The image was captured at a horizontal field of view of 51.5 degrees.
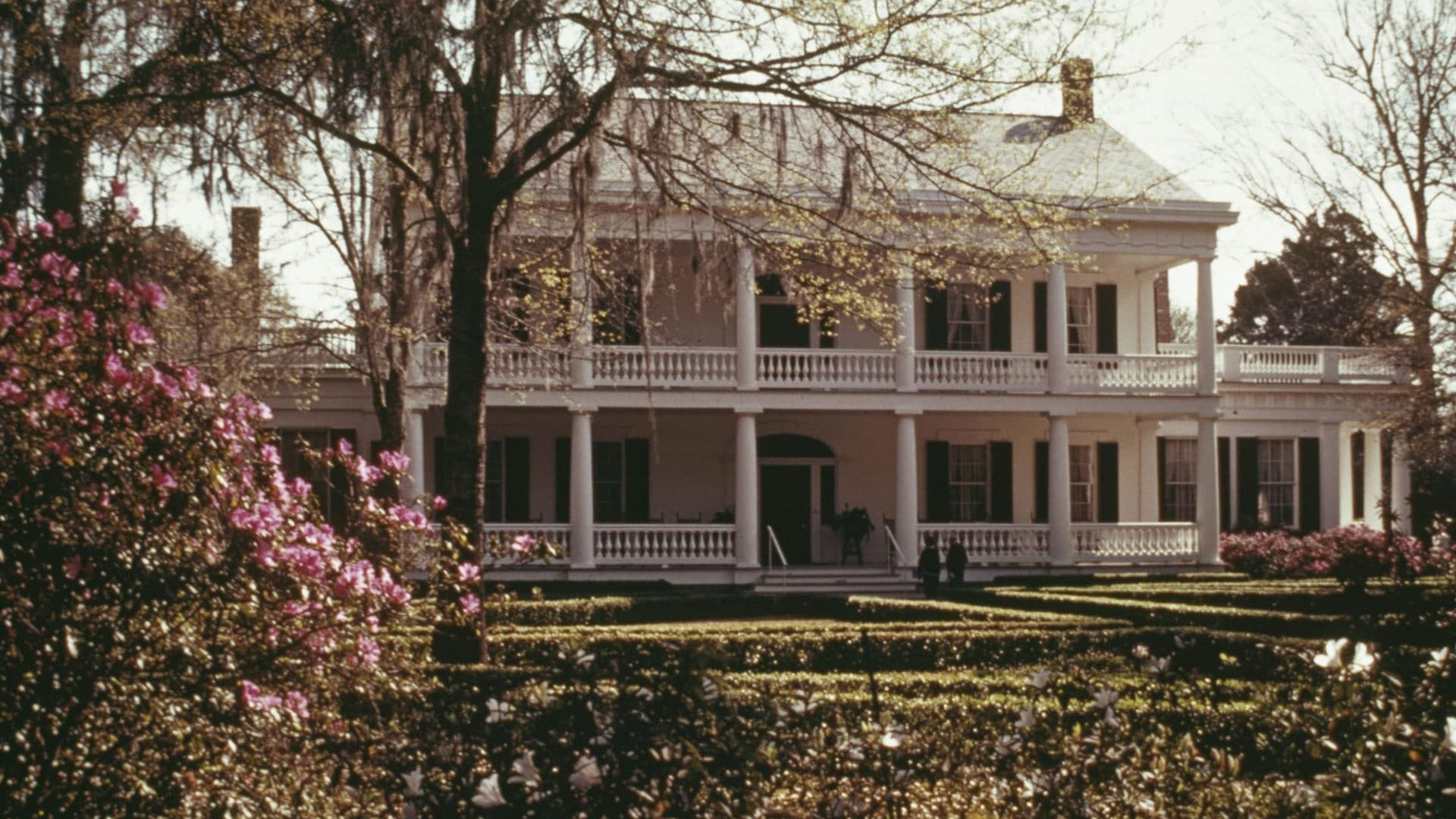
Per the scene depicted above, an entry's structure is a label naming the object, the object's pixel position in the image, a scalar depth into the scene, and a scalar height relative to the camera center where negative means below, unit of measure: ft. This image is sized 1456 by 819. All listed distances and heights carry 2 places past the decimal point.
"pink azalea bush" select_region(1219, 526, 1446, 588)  87.86 -4.41
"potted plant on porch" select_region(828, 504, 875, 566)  90.38 -2.91
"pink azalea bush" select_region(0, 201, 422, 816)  16.62 -1.21
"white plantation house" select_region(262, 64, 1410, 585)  84.89 +3.33
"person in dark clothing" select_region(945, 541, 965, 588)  83.30 -4.66
